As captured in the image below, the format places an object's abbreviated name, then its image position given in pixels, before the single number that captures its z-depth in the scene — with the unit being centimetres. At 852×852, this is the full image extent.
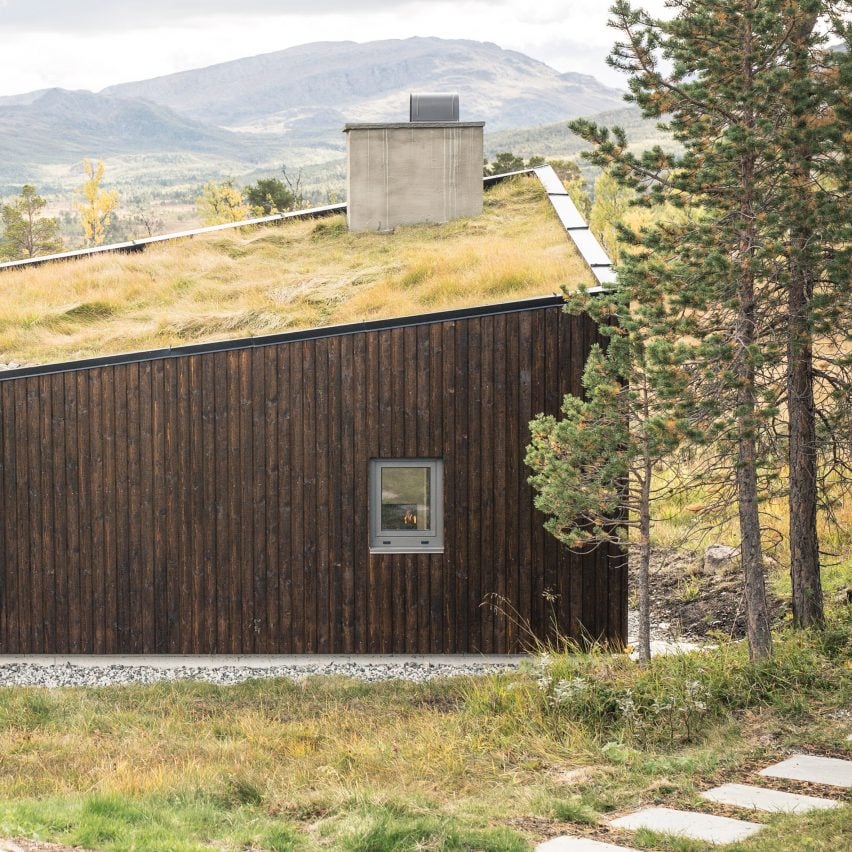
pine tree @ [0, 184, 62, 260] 5212
